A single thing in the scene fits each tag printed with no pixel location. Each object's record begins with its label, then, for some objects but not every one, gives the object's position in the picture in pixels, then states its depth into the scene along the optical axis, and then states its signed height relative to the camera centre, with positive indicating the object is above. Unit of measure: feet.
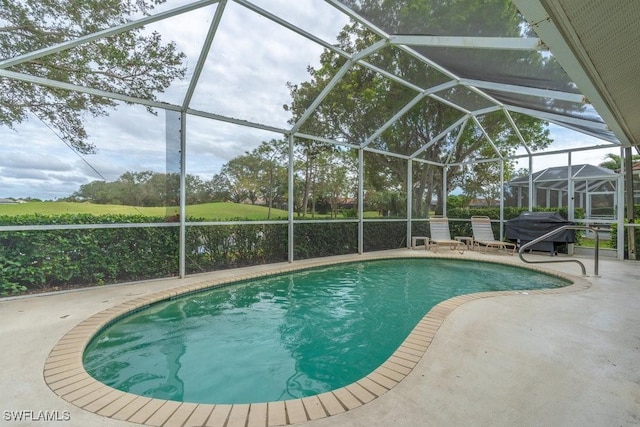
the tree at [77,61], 13.64 +7.84
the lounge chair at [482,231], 33.40 -1.84
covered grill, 28.91 -1.41
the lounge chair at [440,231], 33.17 -1.91
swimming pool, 8.29 -4.67
